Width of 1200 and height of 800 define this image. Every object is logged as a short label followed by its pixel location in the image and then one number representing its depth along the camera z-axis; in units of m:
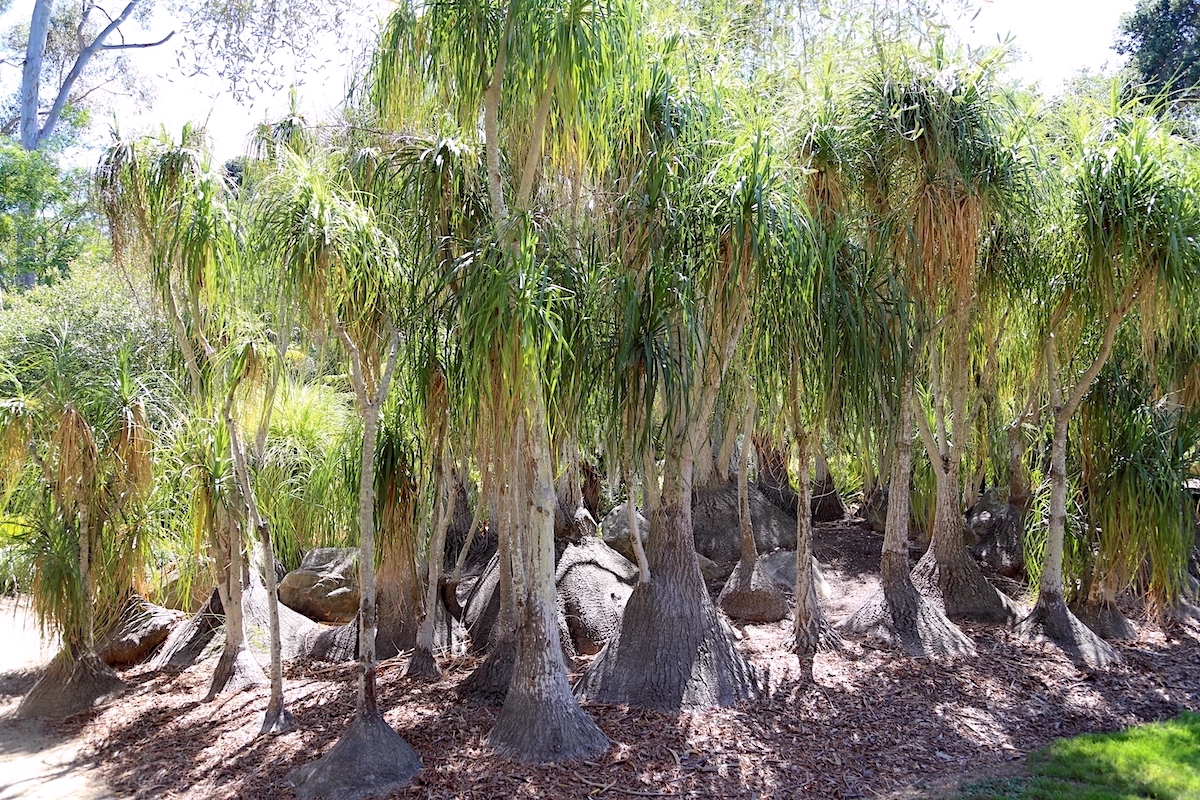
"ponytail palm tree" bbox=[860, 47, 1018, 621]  6.19
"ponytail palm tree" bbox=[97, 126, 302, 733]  5.36
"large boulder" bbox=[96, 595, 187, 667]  8.08
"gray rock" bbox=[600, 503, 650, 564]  9.96
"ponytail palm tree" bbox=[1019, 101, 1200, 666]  6.43
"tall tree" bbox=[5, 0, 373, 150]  18.56
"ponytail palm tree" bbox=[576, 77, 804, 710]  4.99
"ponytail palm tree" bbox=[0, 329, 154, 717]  6.90
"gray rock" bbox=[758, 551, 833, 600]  8.87
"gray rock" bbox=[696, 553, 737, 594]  9.78
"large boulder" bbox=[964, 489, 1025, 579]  9.88
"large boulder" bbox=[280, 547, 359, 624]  9.08
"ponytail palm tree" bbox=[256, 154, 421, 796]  4.84
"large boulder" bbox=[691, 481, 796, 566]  10.82
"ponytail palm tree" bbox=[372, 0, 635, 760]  4.55
